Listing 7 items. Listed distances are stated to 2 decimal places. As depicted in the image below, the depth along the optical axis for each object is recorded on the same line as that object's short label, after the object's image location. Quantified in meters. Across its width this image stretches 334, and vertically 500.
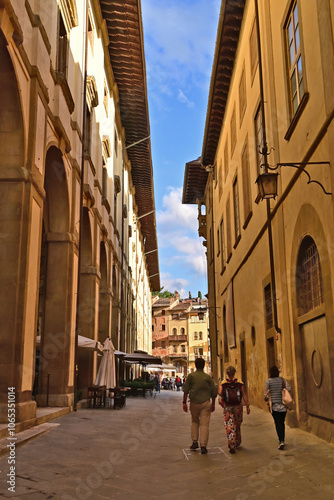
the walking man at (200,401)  8.09
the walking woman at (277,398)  8.15
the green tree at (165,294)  108.93
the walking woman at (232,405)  8.13
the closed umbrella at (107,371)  17.84
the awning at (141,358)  26.12
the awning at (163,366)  37.72
